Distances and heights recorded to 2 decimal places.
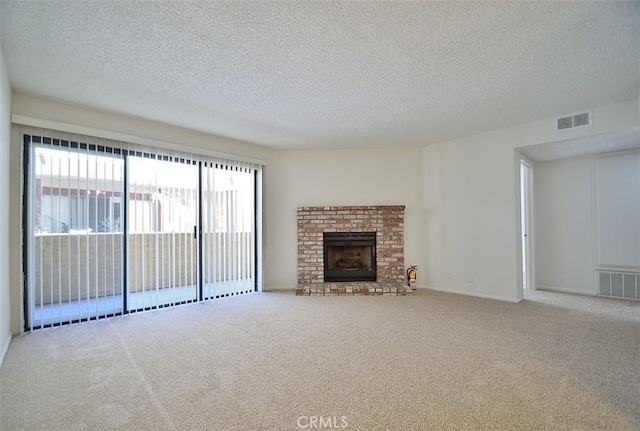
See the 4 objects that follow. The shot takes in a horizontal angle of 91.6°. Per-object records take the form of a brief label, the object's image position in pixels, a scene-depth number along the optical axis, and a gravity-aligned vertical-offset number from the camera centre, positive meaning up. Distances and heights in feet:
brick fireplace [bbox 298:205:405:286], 17.65 -0.77
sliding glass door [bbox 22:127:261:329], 10.80 -0.24
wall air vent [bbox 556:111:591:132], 12.35 +3.78
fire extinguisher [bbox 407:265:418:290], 16.96 -3.31
